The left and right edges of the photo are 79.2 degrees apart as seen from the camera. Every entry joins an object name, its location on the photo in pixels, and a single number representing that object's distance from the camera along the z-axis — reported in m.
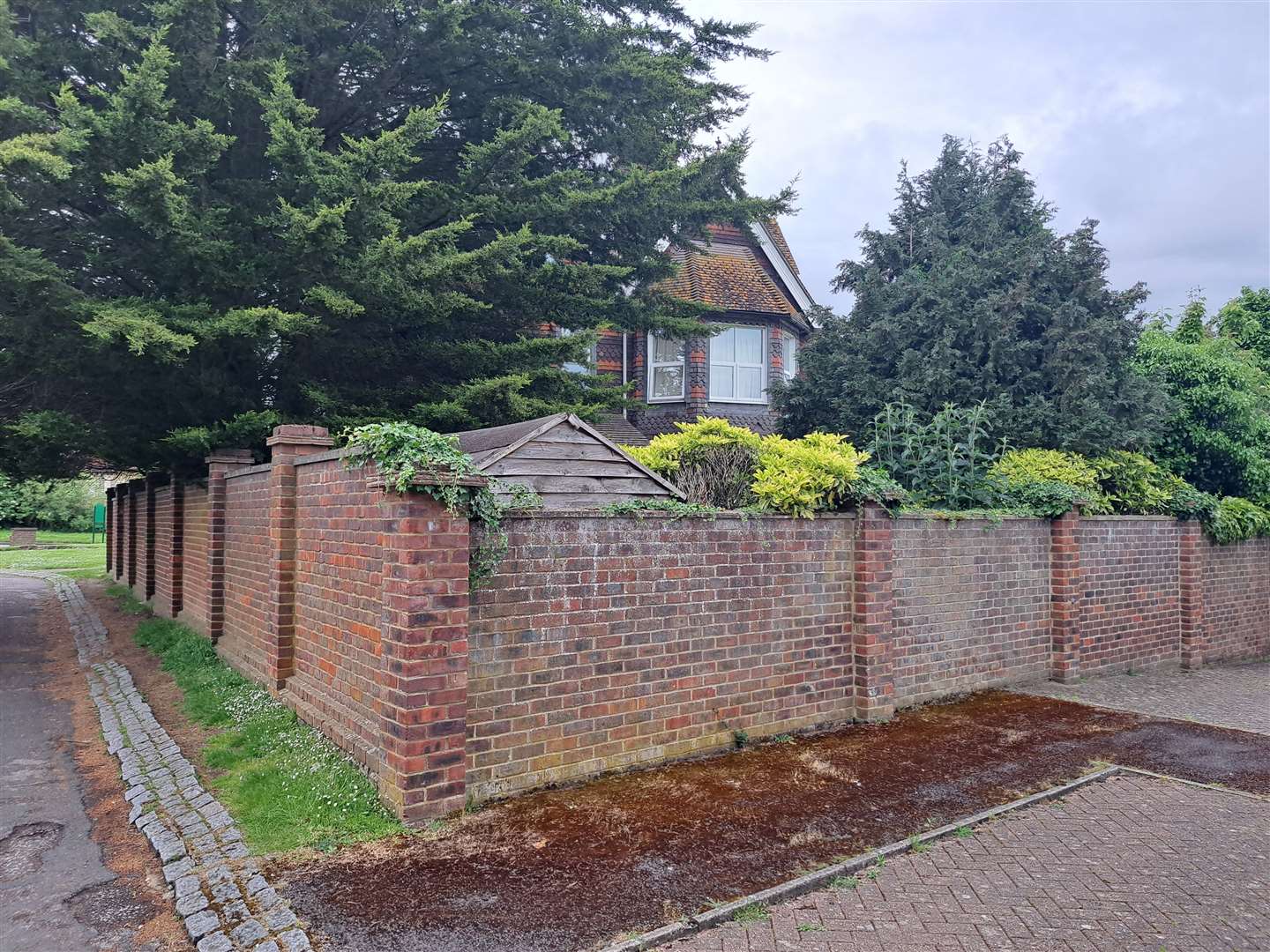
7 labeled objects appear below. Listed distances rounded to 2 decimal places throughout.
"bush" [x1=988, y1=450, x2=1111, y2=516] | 9.05
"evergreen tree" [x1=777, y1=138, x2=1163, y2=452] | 11.59
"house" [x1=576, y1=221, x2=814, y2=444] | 16.36
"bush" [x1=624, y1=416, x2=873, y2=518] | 6.70
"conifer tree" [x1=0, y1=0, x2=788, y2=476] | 8.60
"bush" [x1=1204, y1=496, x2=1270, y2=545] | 10.86
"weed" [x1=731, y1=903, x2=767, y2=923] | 3.63
